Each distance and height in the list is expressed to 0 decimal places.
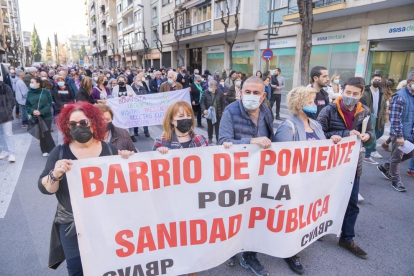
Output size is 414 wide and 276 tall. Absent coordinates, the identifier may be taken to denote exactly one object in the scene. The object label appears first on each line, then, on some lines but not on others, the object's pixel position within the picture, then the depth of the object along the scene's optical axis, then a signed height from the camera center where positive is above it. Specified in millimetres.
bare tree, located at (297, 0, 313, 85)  10180 +1692
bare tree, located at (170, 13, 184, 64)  27934 +4956
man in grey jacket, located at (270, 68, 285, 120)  10562 -451
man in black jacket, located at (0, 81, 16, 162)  5645 -983
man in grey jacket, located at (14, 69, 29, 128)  8737 -614
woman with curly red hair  1991 -604
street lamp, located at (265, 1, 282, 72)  17119 +2973
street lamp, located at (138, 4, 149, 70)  37047 +4305
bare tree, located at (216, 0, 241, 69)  18167 +3562
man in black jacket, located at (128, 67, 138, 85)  14289 -65
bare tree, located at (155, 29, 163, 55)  34497 +4136
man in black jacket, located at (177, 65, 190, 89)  12422 -214
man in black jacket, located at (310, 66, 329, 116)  3910 -90
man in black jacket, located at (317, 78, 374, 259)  2904 -483
